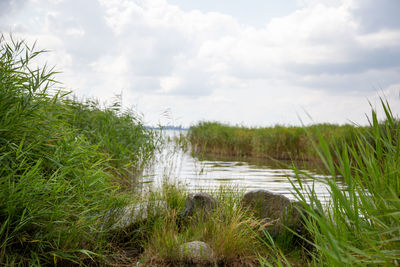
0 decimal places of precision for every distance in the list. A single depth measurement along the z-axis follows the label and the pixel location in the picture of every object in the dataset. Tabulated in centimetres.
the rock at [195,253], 439
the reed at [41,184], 364
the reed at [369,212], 179
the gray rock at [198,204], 551
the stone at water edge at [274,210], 548
